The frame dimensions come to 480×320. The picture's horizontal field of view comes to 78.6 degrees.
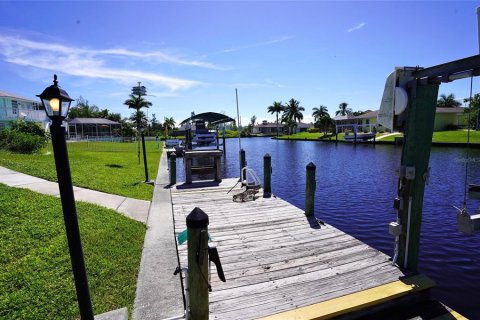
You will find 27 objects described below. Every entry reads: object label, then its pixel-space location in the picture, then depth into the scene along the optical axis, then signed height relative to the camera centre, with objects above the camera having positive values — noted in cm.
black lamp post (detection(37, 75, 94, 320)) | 311 -52
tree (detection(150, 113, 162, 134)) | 10638 +262
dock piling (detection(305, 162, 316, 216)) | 759 -159
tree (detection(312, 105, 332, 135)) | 8700 +313
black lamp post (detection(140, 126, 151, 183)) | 1355 -215
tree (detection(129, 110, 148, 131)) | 4470 +249
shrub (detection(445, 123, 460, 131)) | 5769 -68
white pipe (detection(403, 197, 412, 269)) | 467 -187
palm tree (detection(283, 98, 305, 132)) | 9919 +595
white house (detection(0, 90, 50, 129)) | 3469 +311
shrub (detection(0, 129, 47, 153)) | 1858 -41
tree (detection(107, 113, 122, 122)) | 9387 +543
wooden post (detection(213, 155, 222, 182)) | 1269 -167
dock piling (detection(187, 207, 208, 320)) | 314 -145
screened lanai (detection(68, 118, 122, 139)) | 6056 +153
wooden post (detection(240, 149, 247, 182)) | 1295 -131
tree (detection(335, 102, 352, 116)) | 11381 +646
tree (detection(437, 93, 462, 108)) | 8825 +678
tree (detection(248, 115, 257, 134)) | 14618 +467
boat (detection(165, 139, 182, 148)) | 4052 -160
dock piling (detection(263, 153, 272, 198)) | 1035 -166
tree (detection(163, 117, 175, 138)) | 10295 +311
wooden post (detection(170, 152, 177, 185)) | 1250 -160
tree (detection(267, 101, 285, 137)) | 10519 +740
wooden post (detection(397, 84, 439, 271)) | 440 -59
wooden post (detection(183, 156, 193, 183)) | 1231 -160
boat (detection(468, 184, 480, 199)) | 391 -92
